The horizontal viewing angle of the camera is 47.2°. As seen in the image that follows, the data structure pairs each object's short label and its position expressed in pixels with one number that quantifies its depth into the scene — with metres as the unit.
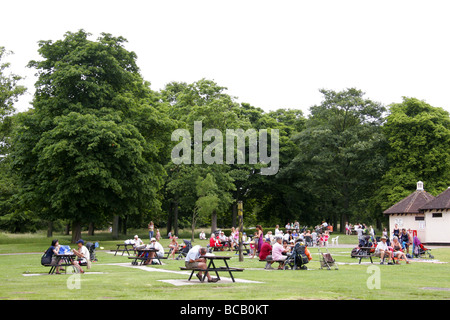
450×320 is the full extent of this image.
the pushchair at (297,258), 18.84
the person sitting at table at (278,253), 18.62
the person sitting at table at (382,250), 22.07
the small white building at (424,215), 42.75
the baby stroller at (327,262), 19.06
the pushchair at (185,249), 24.33
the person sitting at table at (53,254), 17.91
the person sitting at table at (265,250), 20.77
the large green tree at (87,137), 34.03
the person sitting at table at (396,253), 22.70
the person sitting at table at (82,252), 18.14
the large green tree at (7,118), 42.66
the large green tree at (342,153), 57.34
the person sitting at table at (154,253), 20.84
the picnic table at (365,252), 24.07
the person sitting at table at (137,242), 25.22
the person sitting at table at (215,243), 29.77
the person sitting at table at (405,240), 27.77
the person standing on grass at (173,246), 24.46
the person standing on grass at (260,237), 24.21
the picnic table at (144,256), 20.32
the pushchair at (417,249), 26.83
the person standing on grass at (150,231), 36.84
